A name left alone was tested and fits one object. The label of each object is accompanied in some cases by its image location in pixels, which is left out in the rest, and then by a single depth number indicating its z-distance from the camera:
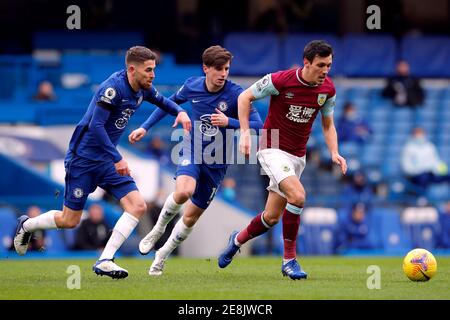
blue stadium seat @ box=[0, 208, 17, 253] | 18.25
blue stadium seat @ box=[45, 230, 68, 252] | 18.39
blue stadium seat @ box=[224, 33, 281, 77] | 24.33
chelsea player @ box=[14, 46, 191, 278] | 10.79
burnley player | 10.95
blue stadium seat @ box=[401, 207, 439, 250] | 20.64
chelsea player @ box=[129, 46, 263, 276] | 11.43
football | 10.77
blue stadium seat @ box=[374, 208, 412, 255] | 20.56
